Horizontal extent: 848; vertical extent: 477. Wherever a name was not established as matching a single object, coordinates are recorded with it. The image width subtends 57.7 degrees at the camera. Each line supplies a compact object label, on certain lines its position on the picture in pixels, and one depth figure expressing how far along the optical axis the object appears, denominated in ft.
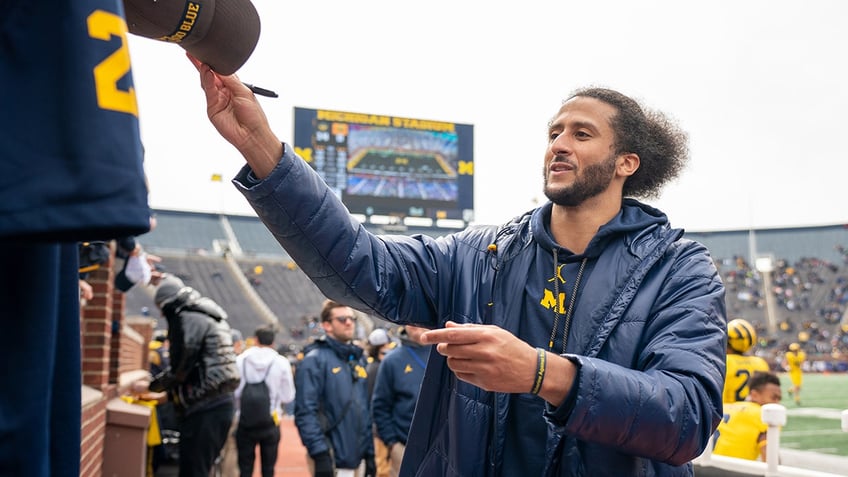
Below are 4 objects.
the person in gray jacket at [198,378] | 20.62
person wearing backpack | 27.45
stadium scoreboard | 104.53
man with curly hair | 5.68
